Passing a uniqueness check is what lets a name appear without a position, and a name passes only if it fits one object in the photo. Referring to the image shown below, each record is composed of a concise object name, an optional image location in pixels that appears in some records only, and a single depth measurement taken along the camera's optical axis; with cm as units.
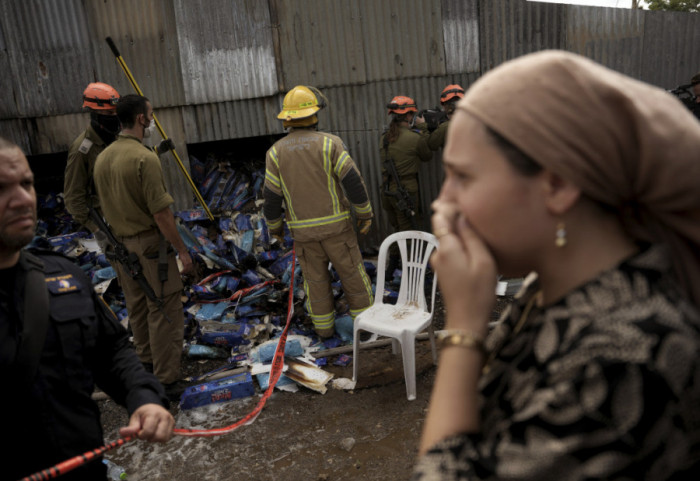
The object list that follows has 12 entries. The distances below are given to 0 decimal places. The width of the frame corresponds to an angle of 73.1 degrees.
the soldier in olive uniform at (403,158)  642
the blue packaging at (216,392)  411
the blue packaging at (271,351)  477
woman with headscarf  76
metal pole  513
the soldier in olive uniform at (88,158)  453
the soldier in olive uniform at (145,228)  397
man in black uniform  152
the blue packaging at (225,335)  506
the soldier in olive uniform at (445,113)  632
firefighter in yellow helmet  469
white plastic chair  395
